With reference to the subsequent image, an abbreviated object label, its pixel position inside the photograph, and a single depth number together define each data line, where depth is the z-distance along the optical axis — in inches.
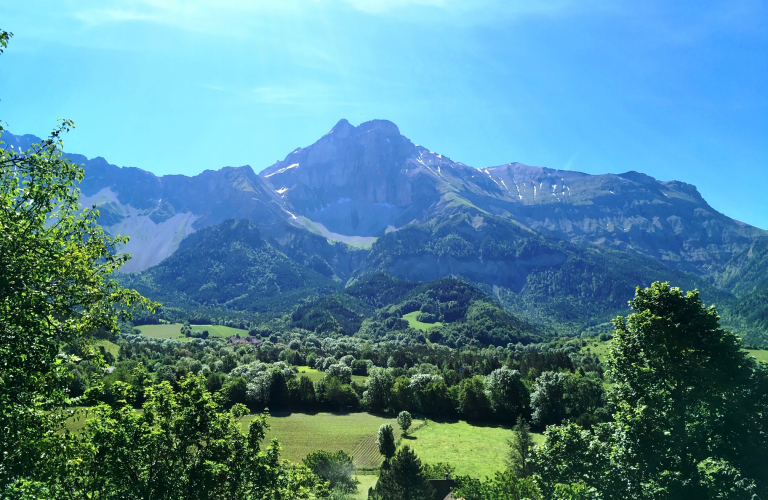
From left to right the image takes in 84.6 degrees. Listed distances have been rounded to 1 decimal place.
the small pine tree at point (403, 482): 1630.2
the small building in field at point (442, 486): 1839.1
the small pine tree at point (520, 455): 2027.6
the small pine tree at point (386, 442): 2453.2
